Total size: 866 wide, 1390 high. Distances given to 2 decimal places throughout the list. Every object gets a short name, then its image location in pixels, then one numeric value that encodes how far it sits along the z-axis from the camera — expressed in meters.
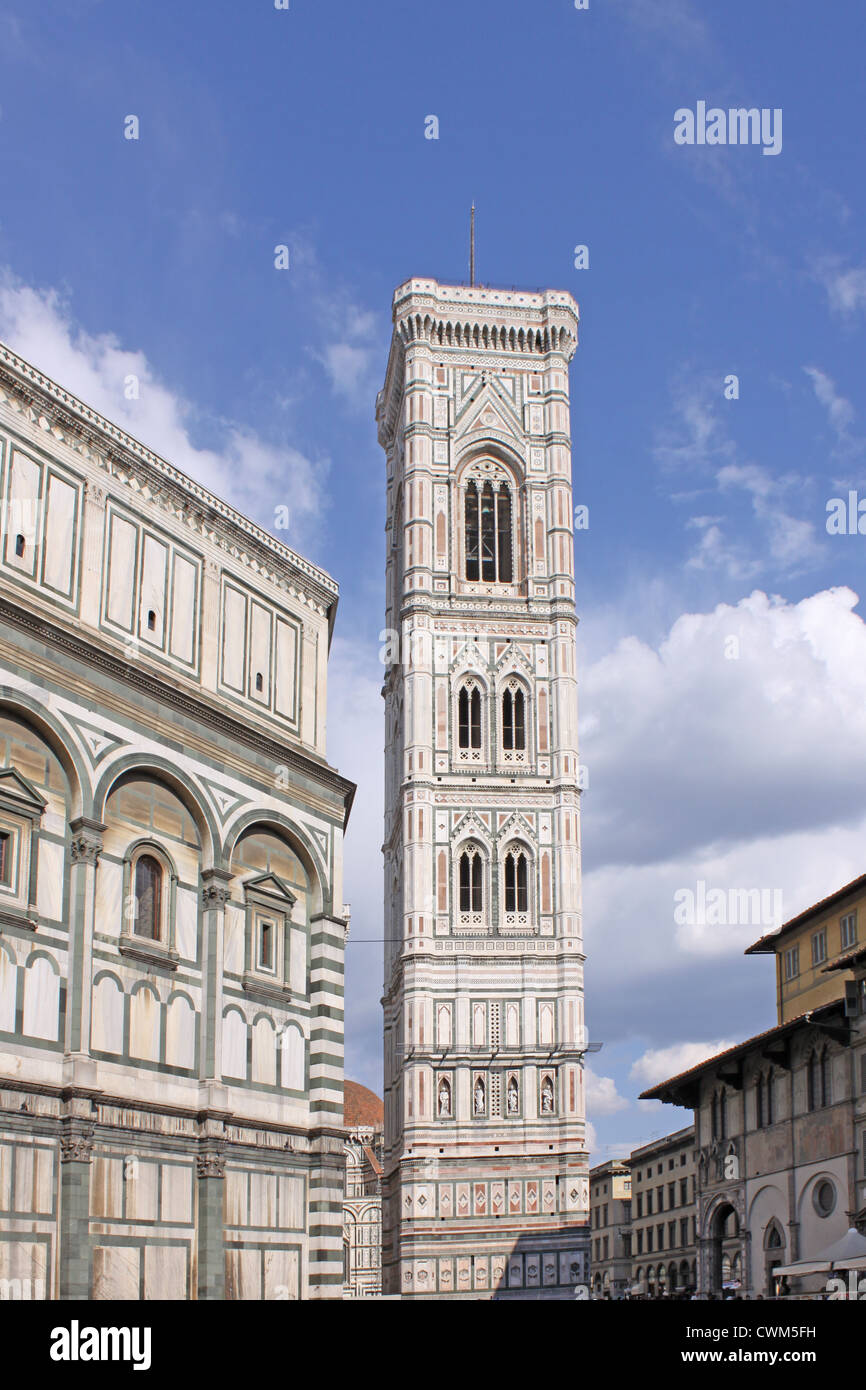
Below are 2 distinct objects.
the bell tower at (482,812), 58.16
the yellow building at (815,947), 43.53
